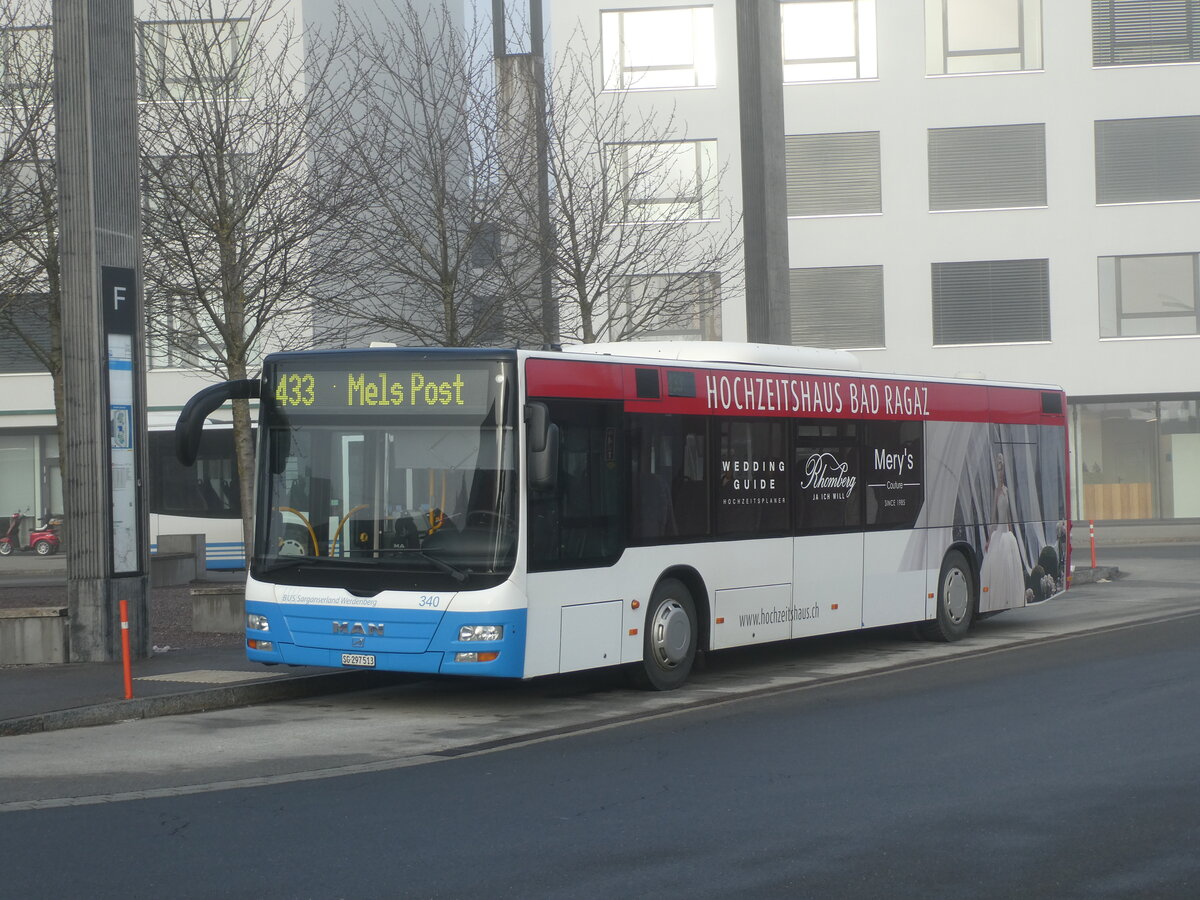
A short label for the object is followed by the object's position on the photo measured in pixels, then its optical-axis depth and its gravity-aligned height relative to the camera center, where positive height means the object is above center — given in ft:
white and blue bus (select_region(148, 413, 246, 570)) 99.55 -0.24
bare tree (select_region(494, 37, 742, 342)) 74.08 +12.17
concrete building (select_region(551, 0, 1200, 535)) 131.34 +23.90
